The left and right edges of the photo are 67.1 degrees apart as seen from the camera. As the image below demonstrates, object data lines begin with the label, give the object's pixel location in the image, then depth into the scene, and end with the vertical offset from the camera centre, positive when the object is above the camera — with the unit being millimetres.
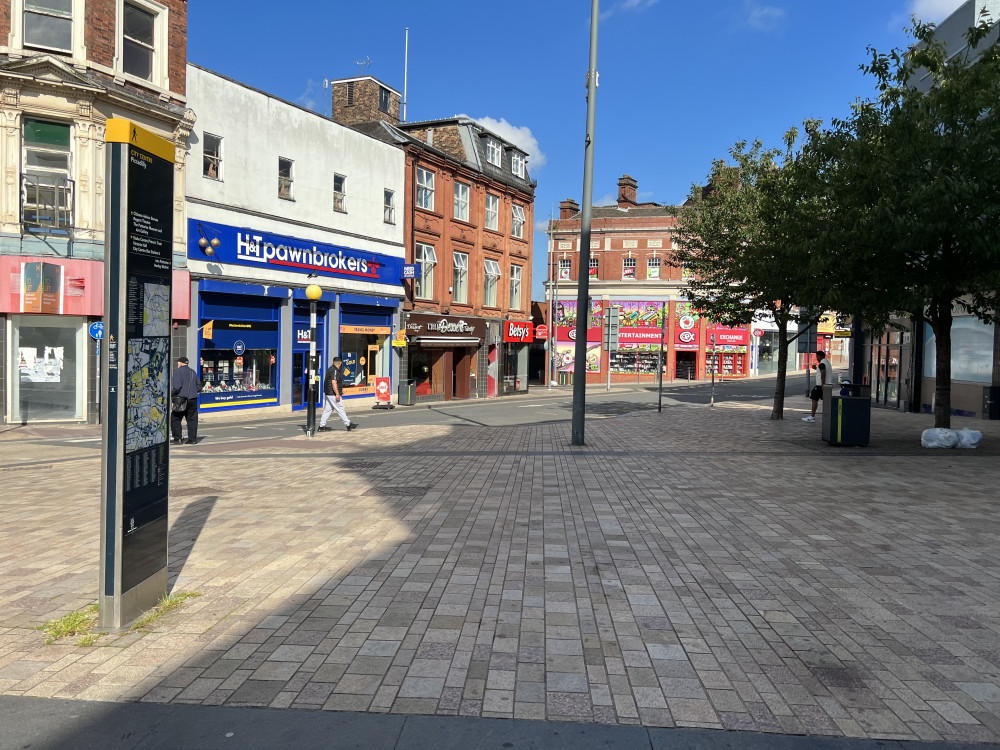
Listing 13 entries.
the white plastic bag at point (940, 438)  13961 -1316
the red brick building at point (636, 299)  52938 +4358
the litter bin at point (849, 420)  14164 -1022
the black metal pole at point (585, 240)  14344 +2258
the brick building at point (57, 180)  17000 +3875
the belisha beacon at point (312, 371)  16344 -393
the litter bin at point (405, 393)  28250 -1414
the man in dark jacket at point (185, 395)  14344 -851
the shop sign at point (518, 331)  37094 +1353
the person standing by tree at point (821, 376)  19469 -293
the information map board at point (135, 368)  4367 -118
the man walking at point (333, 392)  17328 -884
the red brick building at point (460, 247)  30531 +4927
